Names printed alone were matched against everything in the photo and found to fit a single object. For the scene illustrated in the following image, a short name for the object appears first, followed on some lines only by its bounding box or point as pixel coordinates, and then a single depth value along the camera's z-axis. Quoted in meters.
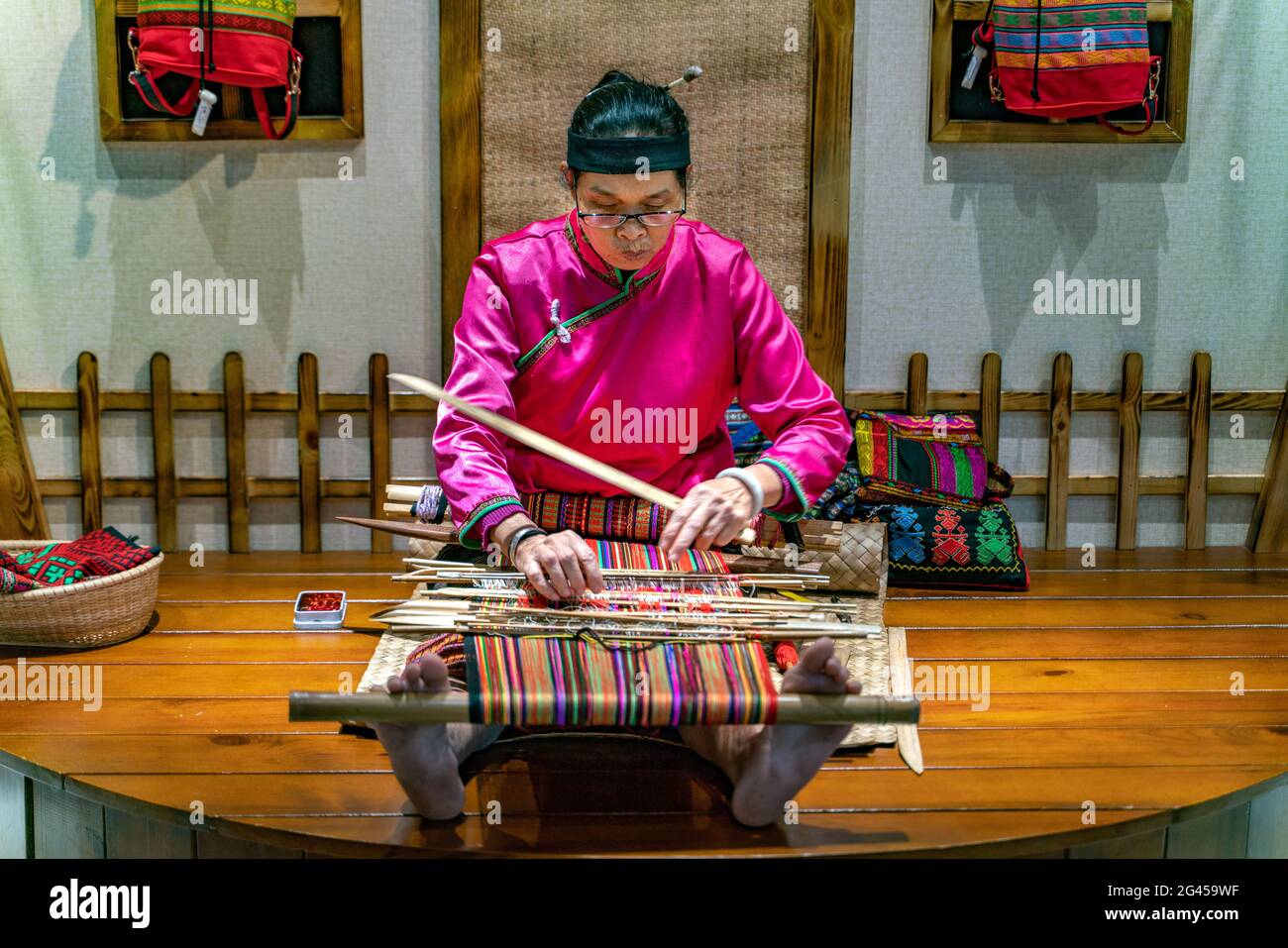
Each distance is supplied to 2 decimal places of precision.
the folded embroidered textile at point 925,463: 4.43
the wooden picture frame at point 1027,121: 4.50
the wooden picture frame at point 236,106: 4.45
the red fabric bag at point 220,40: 4.13
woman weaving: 2.96
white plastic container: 3.88
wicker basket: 3.56
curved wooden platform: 2.61
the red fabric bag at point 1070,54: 4.29
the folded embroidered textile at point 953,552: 4.31
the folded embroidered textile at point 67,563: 3.61
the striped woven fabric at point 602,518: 3.28
